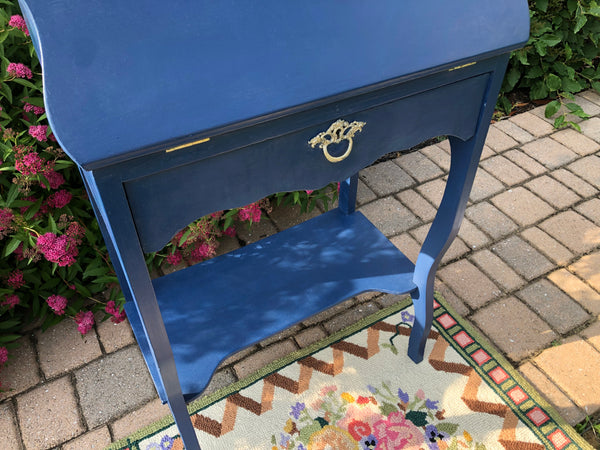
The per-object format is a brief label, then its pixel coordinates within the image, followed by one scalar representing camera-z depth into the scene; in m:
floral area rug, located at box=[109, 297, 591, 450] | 1.90
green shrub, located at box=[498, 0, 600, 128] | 3.63
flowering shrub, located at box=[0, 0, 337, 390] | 1.90
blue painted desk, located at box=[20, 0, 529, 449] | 0.88
